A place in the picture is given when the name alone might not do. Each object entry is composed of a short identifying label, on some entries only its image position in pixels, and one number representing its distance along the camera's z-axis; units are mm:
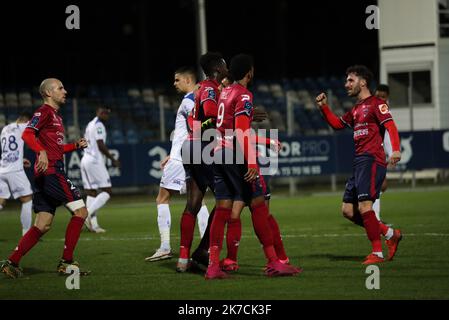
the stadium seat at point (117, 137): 27375
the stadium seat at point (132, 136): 27761
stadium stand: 27703
